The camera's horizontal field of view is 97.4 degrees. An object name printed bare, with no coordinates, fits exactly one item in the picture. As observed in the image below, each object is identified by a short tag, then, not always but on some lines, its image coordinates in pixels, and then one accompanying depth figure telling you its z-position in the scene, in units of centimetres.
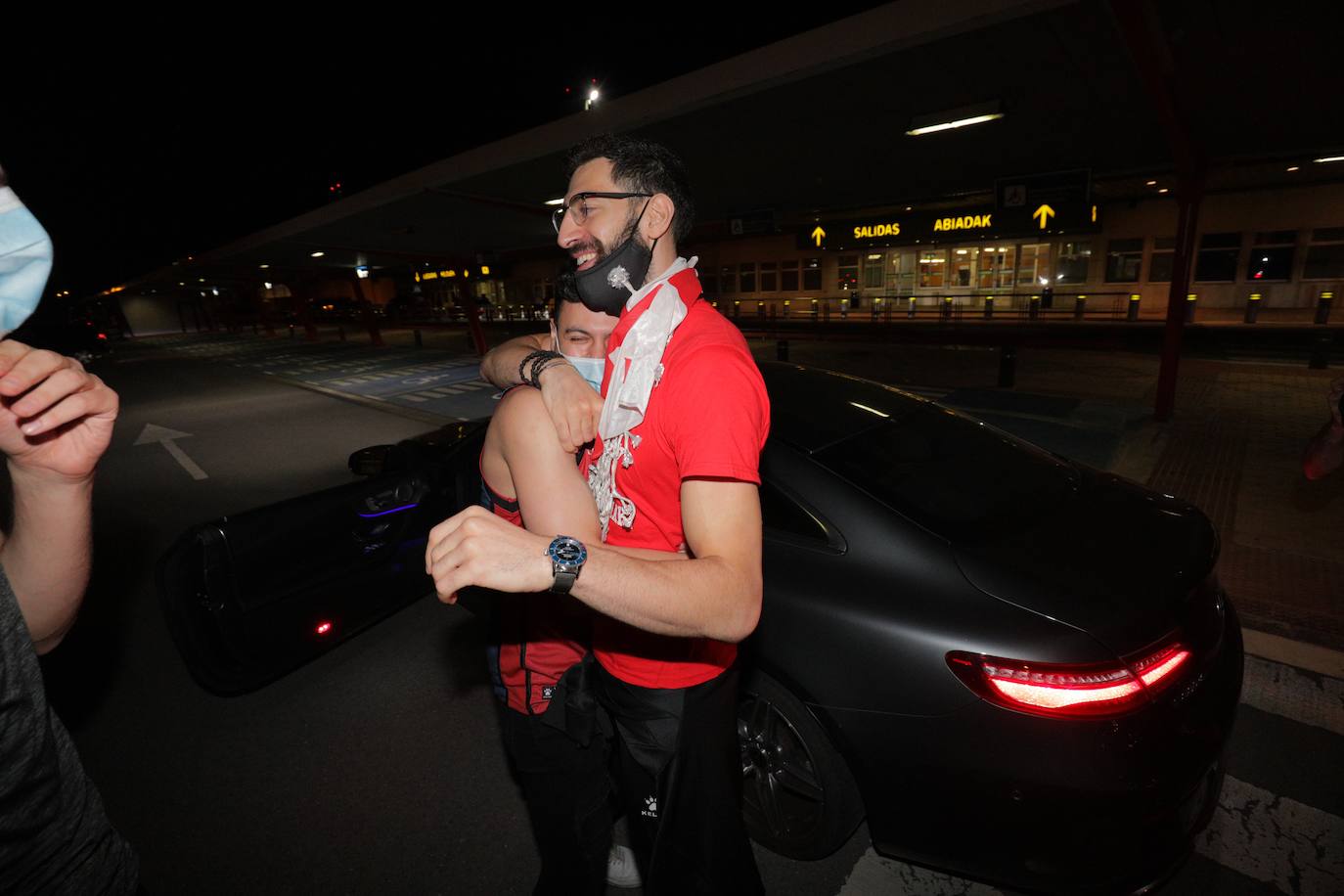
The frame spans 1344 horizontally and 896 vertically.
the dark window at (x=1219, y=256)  2088
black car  171
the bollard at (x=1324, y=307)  1695
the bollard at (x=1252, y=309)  1927
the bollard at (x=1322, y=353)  1136
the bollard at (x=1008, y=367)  1066
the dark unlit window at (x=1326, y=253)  1939
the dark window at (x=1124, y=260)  2261
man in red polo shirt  120
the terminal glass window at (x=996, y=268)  2586
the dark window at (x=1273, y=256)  2005
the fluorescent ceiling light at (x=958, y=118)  708
